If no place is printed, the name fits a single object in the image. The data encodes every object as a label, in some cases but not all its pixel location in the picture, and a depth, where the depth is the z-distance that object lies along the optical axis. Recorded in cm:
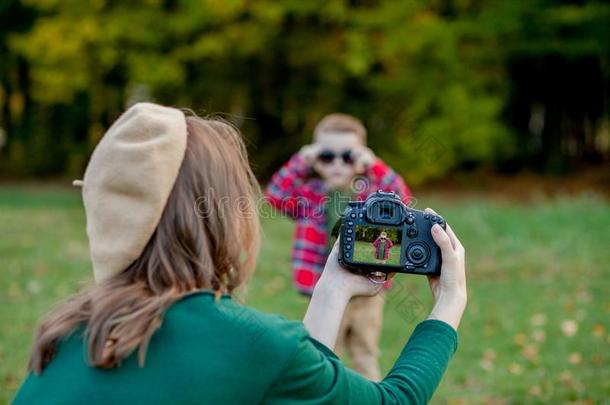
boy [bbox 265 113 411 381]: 508
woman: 172
